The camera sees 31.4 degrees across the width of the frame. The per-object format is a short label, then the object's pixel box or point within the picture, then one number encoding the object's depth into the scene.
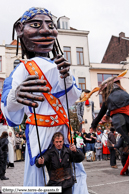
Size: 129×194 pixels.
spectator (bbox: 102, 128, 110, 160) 9.82
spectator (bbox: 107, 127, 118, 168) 7.17
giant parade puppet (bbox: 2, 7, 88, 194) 2.00
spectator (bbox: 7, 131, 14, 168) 8.88
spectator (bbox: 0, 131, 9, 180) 6.38
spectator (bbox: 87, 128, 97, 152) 10.57
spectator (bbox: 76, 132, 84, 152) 9.95
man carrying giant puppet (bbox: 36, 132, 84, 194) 2.10
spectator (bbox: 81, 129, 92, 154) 10.61
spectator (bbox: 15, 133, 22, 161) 11.00
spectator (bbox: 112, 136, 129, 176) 5.57
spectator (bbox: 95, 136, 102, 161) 9.98
